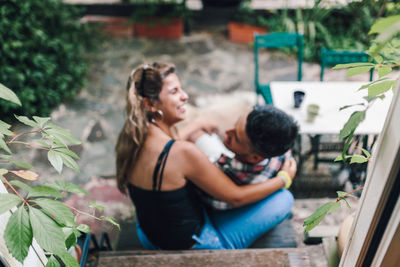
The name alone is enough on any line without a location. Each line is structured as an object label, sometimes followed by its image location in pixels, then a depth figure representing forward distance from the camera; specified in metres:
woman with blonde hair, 1.69
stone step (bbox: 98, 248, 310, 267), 1.40
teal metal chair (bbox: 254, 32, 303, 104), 3.56
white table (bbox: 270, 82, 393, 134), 2.47
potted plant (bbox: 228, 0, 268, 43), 5.74
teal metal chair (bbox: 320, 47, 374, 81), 3.18
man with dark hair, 1.65
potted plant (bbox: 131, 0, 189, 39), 5.74
